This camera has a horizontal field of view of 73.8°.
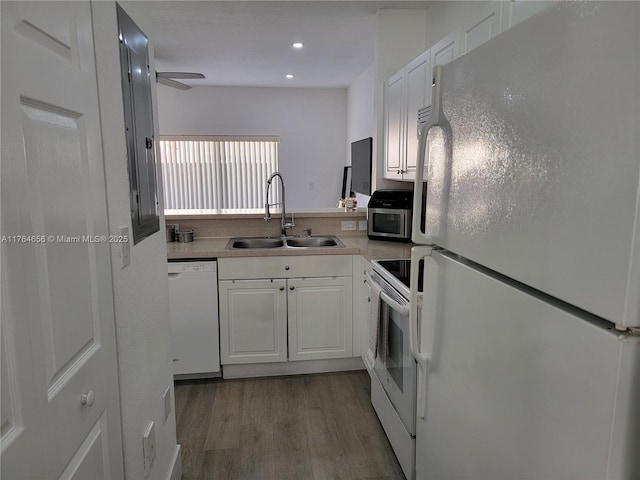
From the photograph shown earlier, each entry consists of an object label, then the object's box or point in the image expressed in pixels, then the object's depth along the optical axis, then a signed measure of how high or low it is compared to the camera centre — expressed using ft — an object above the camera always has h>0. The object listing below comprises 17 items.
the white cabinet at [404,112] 8.45 +1.58
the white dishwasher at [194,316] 8.98 -2.81
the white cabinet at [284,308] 9.22 -2.73
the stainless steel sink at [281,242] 10.83 -1.47
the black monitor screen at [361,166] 16.43 +0.76
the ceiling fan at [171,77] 13.34 +3.40
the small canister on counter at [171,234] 10.32 -1.21
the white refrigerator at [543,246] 1.95 -0.36
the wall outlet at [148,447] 4.91 -3.08
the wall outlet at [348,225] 11.46 -1.10
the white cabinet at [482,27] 6.05 +2.37
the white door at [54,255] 2.35 -0.48
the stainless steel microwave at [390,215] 10.18 -0.75
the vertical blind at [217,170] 21.63 +0.71
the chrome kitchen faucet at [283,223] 10.75 -0.99
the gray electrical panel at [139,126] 4.51 +0.66
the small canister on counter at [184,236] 10.21 -1.25
